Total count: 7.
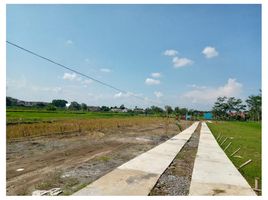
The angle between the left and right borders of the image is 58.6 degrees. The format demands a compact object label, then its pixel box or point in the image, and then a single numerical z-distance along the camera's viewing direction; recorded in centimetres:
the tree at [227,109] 7162
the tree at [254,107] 6249
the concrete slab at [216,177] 542
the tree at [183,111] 7438
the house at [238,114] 6965
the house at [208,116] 7225
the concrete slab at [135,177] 511
